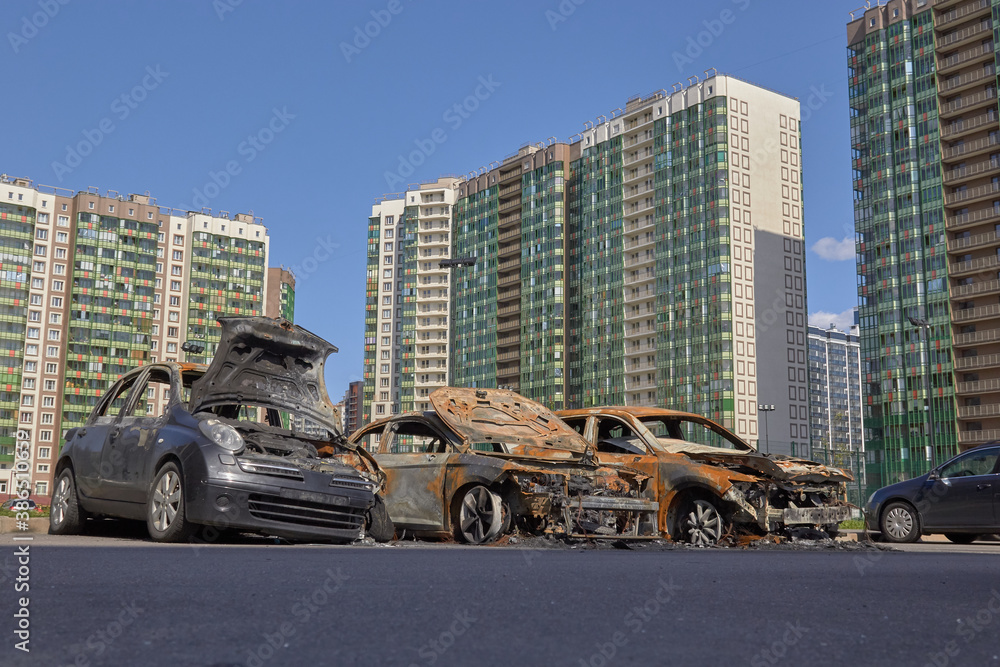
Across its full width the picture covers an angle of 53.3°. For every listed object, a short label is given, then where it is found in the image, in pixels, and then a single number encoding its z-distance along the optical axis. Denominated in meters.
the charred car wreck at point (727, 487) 9.95
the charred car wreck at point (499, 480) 9.68
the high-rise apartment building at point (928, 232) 76.44
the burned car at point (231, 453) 8.51
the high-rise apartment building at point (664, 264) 94.06
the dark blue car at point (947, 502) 13.02
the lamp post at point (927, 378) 77.62
